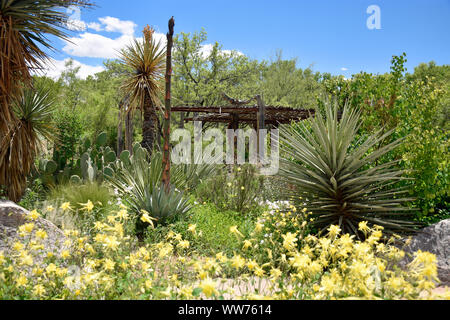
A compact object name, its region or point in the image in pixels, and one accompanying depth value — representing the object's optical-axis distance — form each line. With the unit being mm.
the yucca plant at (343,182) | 4160
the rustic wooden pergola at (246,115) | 12367
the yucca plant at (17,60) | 5527
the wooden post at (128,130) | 11514
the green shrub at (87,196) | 5562
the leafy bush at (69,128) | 9921
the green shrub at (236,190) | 6684
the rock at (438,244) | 4020
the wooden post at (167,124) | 5254
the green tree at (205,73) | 21969
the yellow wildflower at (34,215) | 2602
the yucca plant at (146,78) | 10062
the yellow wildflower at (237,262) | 2057
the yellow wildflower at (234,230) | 2409
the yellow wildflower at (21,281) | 2200
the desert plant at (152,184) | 5008
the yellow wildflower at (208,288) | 1751
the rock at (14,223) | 3729
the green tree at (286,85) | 27812
